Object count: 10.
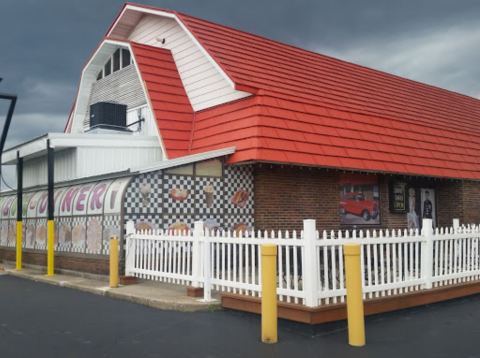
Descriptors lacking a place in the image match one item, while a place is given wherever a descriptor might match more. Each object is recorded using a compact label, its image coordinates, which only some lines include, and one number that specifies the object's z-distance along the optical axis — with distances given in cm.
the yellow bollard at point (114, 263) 1107
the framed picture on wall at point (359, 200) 1667
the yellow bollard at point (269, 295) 662
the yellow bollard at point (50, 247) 1412
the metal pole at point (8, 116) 1648
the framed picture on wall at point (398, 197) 1827
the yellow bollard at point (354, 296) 650
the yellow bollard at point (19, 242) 1620
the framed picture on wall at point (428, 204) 1992
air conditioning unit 1716
